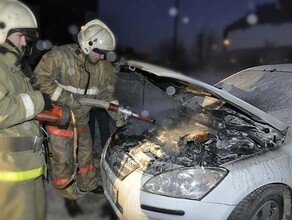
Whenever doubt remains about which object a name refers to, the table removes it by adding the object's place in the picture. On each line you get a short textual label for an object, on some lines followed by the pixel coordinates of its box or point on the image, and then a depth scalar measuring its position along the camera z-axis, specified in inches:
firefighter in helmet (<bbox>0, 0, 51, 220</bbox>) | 82.6
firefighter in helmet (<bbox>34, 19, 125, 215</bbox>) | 132.0
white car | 95.3
